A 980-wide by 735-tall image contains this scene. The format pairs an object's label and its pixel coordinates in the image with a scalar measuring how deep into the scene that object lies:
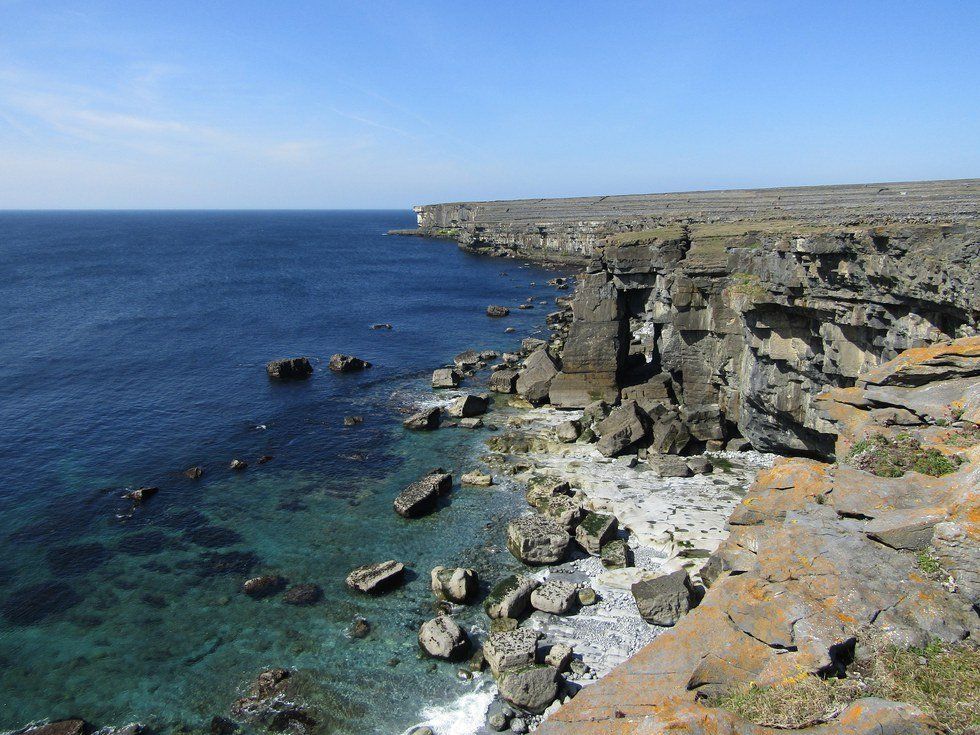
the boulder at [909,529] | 11.00
